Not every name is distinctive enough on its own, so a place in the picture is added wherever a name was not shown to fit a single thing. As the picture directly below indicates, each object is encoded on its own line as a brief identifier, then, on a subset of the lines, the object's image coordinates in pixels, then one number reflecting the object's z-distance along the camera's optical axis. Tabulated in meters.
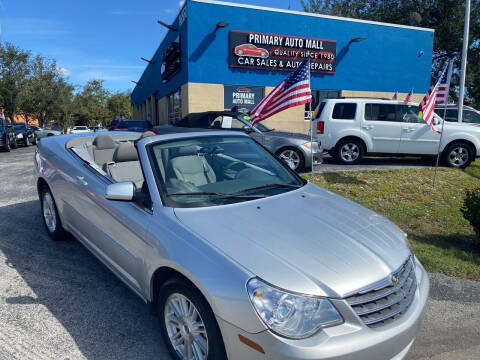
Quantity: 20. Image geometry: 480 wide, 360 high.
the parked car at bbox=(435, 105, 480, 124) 12.05
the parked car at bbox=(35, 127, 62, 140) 27.17
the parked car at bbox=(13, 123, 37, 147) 22.69
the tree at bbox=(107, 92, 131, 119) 78.06
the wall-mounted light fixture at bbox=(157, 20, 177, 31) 17.42
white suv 9.55
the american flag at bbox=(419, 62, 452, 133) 7.78
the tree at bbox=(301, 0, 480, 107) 25.19
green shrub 4.84
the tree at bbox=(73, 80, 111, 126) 69.12
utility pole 13.44
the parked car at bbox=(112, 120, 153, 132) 17.53
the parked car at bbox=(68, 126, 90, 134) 44.94
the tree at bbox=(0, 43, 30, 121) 29.19
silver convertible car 1.89
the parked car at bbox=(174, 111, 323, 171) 8.62
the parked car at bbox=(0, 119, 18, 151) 18.45
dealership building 15.91
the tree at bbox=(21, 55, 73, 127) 35.81
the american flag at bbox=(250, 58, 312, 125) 6.23
